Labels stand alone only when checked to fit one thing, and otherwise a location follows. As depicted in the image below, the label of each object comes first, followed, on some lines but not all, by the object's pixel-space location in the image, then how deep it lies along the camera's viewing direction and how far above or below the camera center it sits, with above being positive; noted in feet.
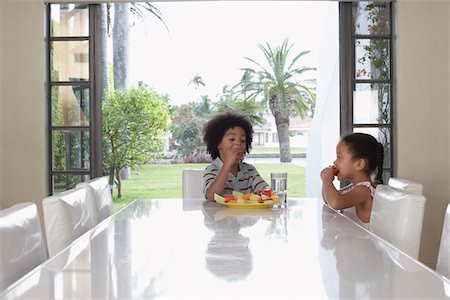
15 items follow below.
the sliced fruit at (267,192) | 8.92 -0.78
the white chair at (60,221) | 6.30 -0.83
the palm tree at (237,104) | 38.29 +1.99
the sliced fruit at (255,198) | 8.75 -0.84
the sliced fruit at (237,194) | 9.11 -0.83
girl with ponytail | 8.95 -0.43
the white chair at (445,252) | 5.36 -1.00
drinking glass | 8.86 -0.68
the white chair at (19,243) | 4.83 -0.85
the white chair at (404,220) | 6.19 -0.84
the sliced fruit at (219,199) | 8.98 -0.88
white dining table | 3.72 -0.91
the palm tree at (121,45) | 34.73 +5.10
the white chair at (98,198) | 8.27 -0.83
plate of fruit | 8.64 -0.88
